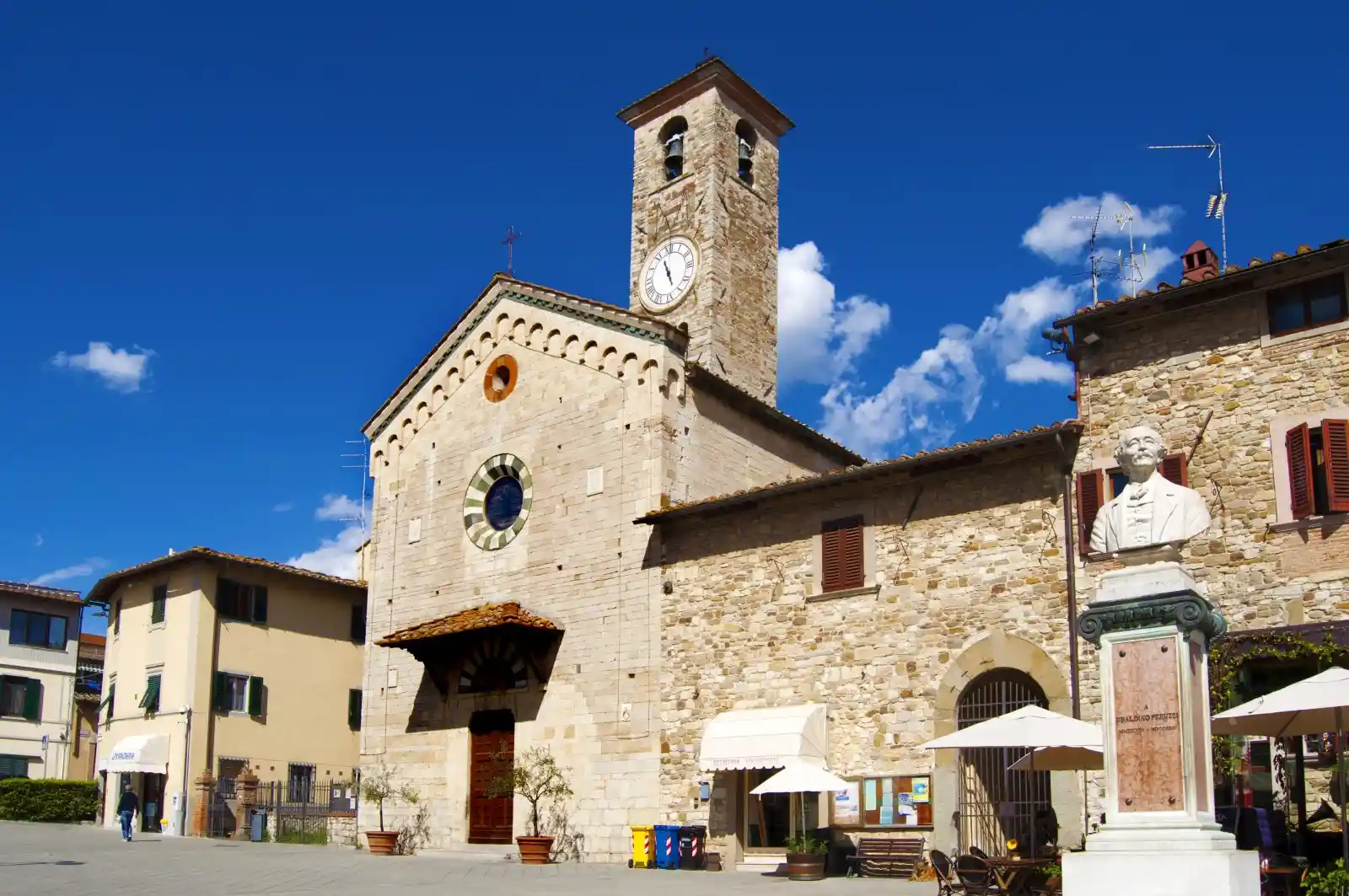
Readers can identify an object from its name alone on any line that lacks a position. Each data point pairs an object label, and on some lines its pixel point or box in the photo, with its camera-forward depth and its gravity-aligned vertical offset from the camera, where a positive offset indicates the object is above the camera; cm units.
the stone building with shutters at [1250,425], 1692 +378
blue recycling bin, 2247 -220
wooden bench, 1966 -208
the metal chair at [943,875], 1562 -183
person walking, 2930 -213
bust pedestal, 1088 -26
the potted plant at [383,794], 2723 -167
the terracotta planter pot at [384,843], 2720 -261
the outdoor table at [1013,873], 1505 -174
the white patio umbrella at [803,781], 1991 -99
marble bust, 1191 +180
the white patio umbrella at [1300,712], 1362 +3
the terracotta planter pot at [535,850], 2412 -242
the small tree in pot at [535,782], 2478 -129
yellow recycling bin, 2286 -223
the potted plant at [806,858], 1948 -206
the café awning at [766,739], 2089 -41
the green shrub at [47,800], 3684 -247
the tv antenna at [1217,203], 2102 +779
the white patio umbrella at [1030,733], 1623 -24
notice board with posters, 2000 -133
